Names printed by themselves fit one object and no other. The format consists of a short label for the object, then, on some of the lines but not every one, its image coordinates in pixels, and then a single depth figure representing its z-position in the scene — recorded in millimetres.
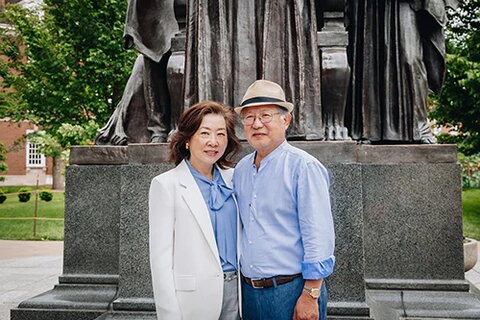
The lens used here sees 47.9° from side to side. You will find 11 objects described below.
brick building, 47781
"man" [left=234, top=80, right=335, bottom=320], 2680
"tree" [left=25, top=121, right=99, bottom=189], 21672
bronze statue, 4695
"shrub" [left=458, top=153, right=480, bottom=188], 36812
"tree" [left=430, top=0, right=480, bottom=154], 18344
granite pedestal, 4203
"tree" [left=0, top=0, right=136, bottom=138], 22797
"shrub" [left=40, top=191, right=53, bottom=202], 29053
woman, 2766
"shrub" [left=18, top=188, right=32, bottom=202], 29031
